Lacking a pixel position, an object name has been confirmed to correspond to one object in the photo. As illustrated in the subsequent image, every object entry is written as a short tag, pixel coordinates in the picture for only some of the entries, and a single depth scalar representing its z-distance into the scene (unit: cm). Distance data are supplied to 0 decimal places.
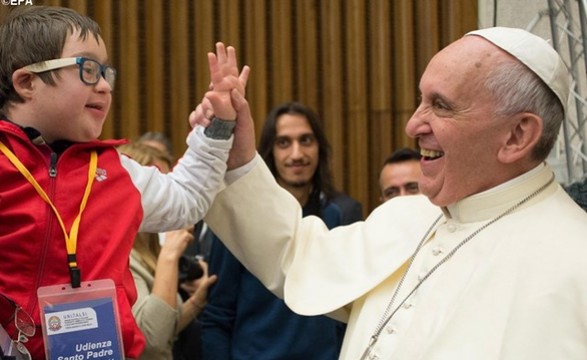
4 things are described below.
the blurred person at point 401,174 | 392
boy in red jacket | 204
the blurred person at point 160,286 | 339
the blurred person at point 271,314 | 333
